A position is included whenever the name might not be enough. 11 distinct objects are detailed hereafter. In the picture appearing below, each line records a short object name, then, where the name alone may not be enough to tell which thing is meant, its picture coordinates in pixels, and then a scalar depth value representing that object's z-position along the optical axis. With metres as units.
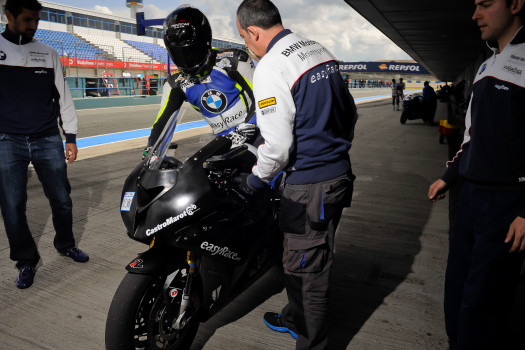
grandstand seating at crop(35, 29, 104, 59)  24.75
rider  2.60
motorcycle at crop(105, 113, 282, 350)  2.06
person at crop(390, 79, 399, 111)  23.36
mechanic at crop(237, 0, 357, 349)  2.01
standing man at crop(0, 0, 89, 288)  3.21
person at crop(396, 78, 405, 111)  22.64
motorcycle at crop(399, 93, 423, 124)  16.23
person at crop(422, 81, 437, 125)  15.96
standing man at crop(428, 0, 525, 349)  1.83
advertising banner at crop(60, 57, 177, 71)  25.39
